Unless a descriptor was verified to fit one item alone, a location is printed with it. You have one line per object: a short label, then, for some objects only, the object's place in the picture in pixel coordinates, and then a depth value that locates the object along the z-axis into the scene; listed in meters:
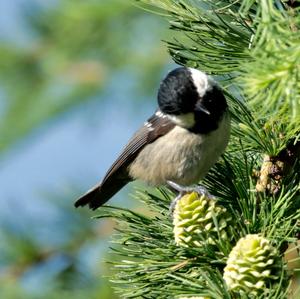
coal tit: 3.96
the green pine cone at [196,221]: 3.81
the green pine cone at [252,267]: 3.77
